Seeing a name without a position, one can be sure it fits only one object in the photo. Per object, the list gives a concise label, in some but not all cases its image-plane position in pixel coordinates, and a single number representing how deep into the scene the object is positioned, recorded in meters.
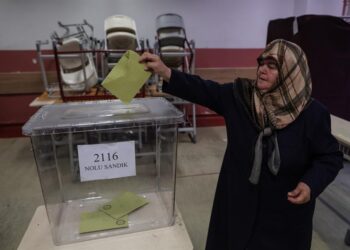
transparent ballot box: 0.75
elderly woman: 0.87
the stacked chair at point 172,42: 2.56
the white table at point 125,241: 0.75
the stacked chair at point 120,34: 2.38
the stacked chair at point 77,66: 2.42
